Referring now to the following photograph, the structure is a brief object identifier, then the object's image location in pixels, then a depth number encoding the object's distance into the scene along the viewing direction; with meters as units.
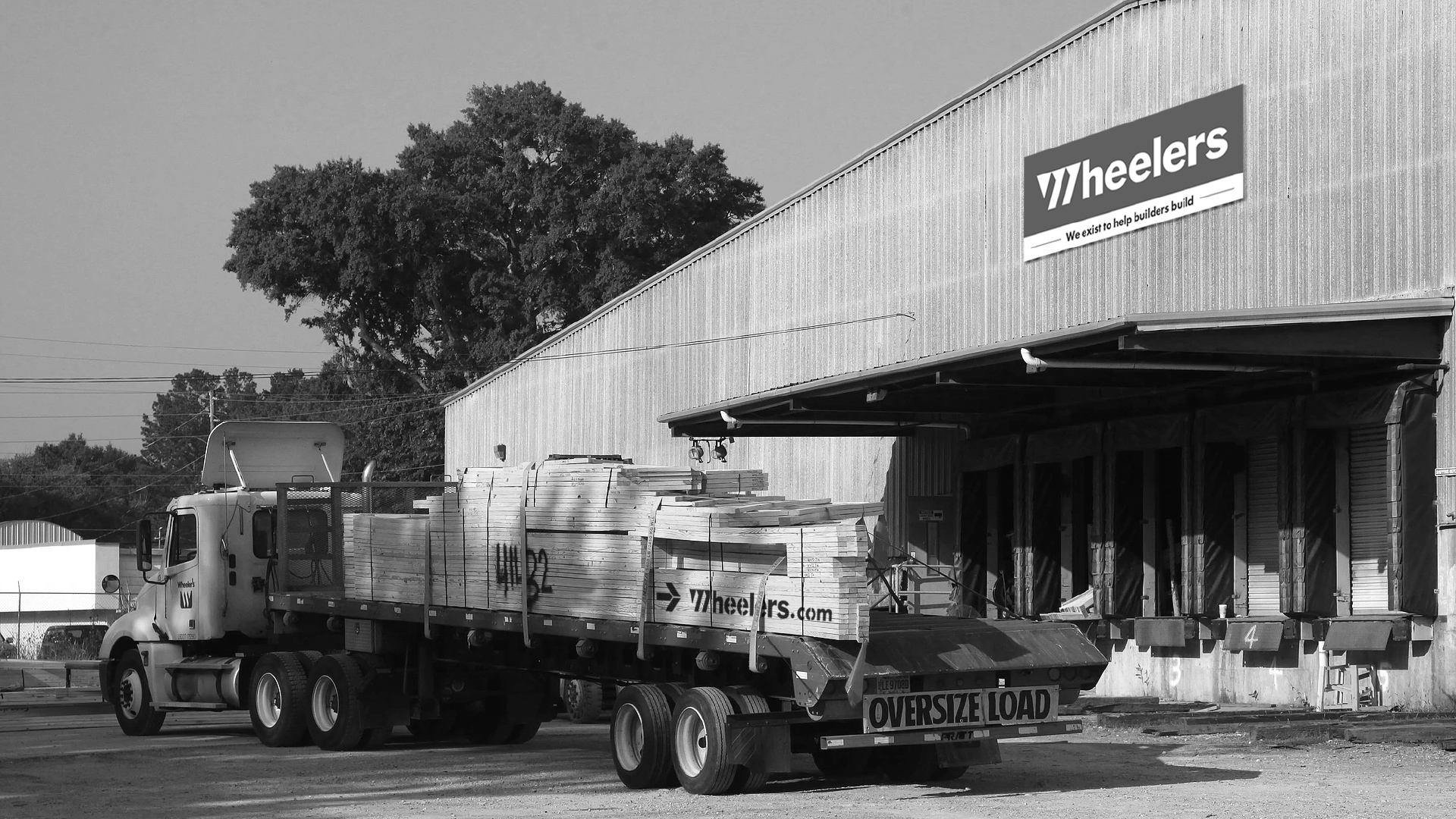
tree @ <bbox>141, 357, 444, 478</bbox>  56.09
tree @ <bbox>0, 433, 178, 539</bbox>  104.69
